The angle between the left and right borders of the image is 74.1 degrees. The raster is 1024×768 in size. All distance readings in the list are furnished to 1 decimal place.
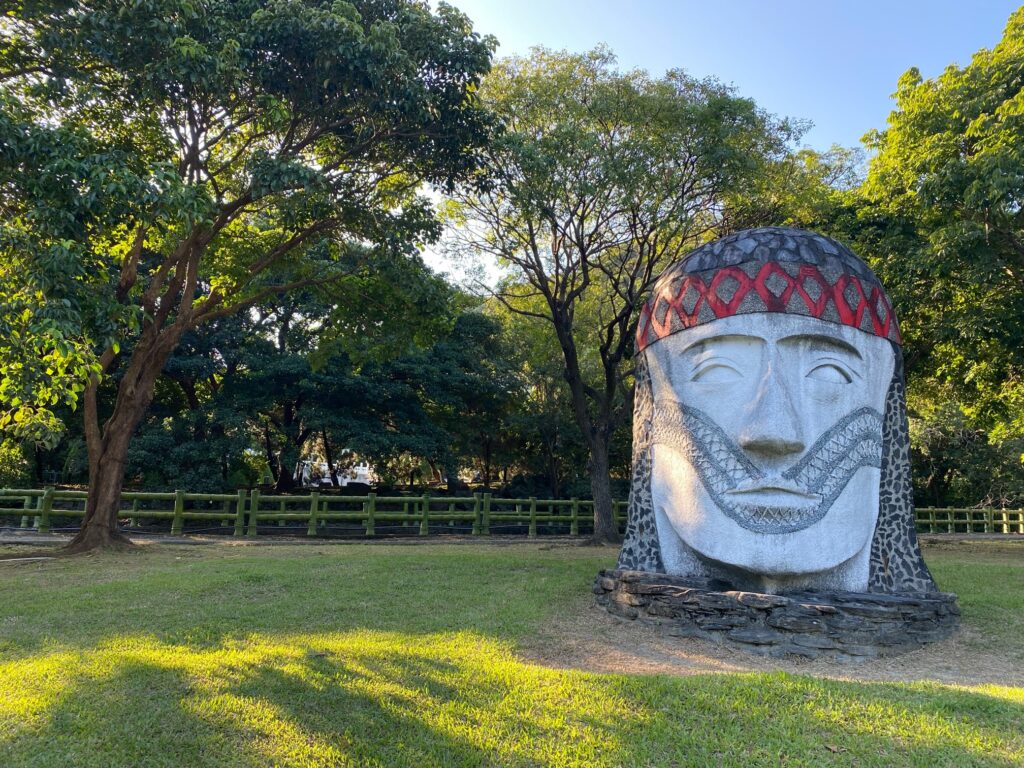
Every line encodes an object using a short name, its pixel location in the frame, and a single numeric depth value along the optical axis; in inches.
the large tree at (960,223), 425.7
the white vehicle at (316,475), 1059.2
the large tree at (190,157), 286.8
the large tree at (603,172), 500.4
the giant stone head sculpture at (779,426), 239.1
